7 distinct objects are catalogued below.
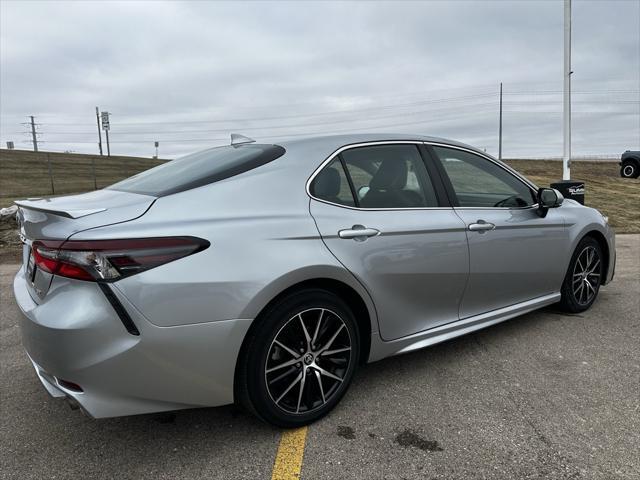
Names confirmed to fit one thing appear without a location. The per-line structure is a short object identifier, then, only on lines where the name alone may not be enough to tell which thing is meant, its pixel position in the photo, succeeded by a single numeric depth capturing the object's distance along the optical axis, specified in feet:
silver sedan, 7.08
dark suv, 73.31
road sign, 186.86
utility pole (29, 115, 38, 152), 264.11
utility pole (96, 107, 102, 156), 192.63
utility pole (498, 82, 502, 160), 138.70
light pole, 46.11
